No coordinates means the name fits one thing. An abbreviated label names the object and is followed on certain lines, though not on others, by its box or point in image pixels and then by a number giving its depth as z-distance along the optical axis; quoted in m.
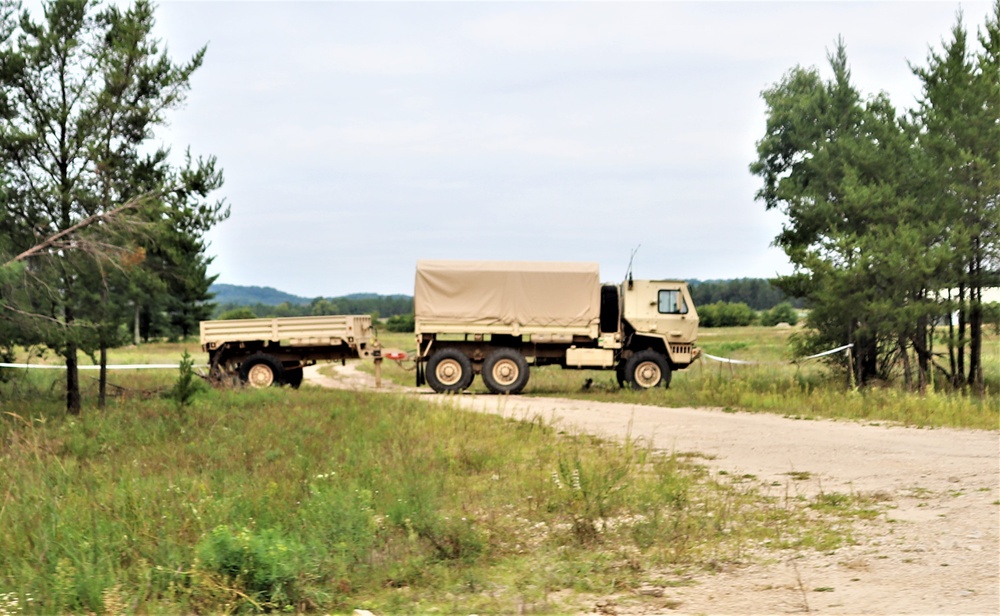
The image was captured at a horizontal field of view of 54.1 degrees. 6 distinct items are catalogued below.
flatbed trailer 24.58
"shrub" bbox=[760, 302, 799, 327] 58.91
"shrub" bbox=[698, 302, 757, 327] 53.06
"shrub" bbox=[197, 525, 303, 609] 6.08
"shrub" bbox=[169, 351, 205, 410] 15.34
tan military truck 23.91
